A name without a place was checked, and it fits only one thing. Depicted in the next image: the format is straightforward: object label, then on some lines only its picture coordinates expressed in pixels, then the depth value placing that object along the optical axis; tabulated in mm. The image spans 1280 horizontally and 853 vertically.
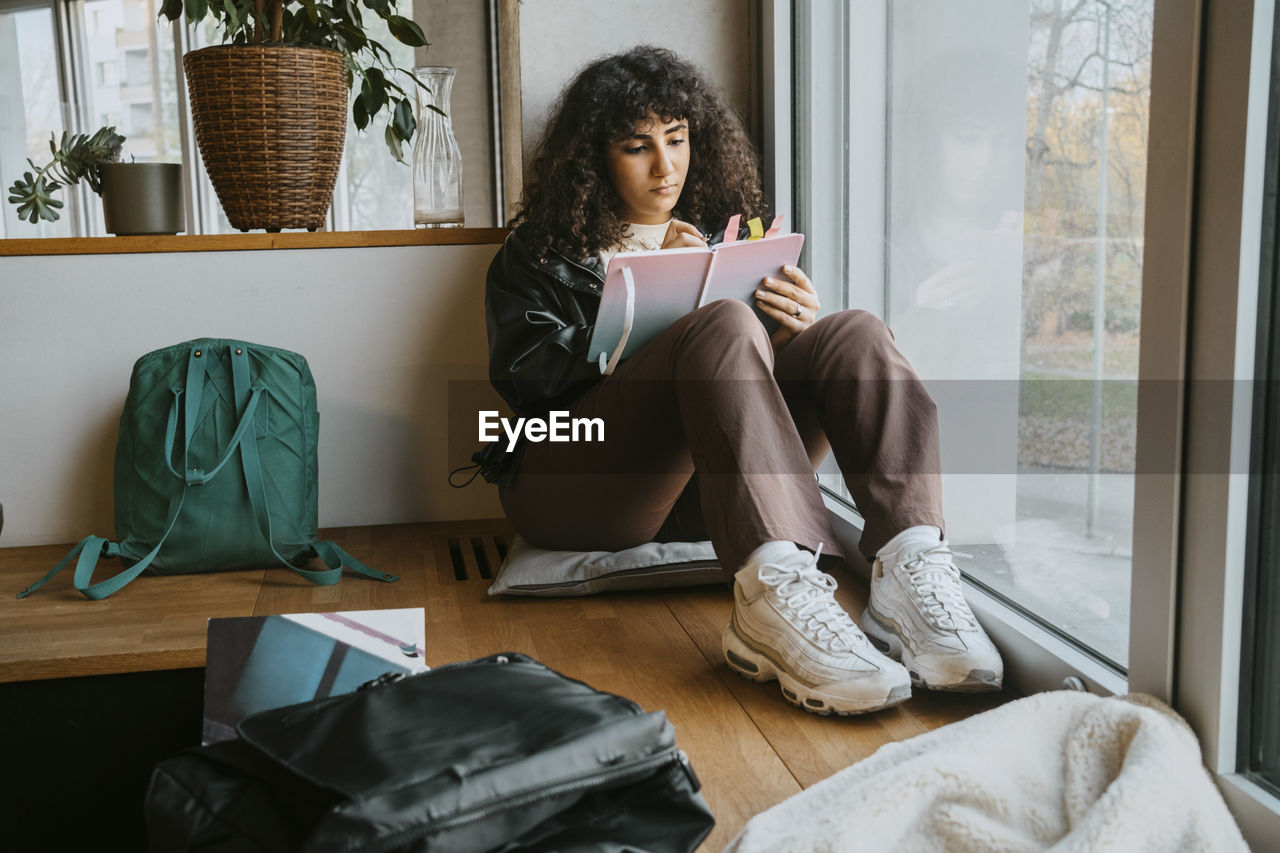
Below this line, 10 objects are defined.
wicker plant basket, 1828
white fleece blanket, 802
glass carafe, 1985
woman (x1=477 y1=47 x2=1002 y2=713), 1208
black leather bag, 712
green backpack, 1669
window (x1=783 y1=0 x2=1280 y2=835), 899
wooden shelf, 1874
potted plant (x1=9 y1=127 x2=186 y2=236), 1903
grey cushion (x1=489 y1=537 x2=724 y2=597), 1588
